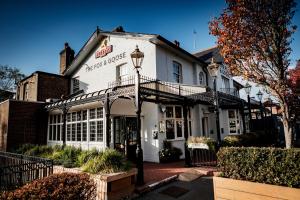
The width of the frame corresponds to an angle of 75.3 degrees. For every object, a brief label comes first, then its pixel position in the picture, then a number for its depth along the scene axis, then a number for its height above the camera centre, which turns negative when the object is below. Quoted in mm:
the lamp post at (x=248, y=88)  13867 +2312
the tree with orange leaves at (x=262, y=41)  5074 +2215
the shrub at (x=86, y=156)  6574 -1087
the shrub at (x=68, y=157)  6773 -1254
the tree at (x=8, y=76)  28766 +7477
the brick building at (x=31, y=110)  13664 +1103
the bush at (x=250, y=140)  9930 -1139
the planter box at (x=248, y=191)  3508 -1368
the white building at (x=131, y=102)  10711 +1216
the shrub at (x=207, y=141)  8492 -874
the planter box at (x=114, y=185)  5168 -1710
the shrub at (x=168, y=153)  10414 -1683
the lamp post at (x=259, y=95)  14746 +1917
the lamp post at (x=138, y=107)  6473 +576
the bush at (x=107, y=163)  5655 -1186
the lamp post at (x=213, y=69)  8156 +2179
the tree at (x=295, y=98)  6118 +709
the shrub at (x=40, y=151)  9734 -1322
